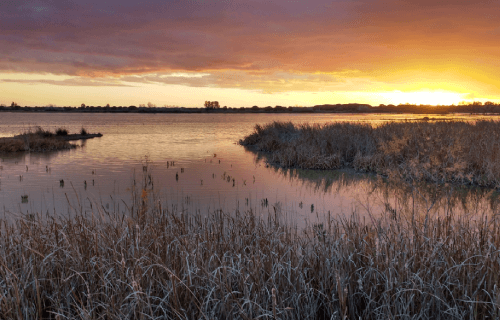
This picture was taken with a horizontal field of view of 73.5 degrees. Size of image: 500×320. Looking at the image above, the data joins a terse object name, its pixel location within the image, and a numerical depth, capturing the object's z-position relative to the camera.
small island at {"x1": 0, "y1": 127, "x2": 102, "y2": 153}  22.94
